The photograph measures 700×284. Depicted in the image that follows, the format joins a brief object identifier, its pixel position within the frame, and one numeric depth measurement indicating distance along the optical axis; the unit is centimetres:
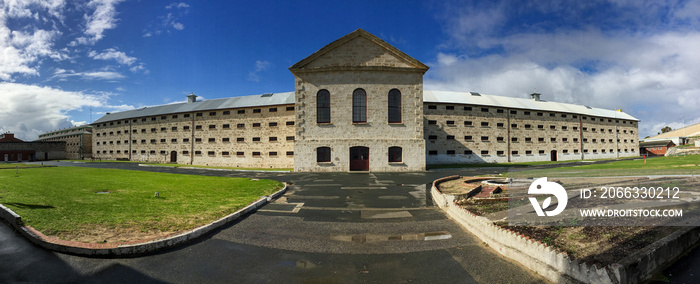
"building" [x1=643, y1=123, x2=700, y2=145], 7524
